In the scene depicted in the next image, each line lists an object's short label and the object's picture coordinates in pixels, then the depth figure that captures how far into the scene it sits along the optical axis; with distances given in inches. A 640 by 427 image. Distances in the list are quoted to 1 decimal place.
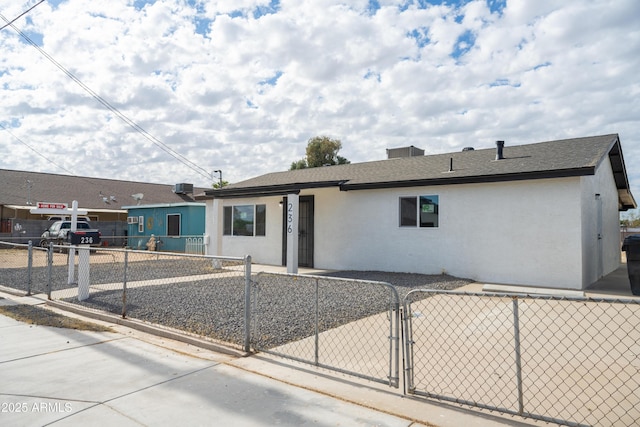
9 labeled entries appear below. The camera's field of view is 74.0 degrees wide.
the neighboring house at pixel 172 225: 952.3
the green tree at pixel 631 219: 1789.7
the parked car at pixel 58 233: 923.4
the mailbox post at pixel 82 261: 340.5
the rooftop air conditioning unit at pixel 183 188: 1180.2
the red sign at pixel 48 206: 656.4
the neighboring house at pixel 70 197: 1136.2
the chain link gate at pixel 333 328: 192.4
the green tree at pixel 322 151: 1647.4
